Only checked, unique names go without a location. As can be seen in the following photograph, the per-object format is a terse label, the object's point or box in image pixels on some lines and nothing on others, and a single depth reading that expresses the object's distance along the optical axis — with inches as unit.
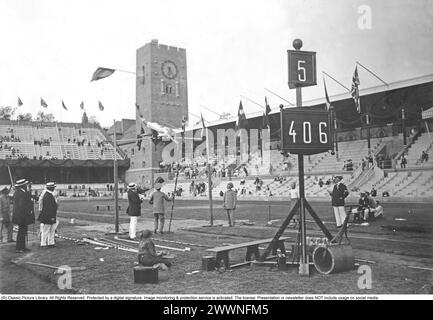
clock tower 2383.1
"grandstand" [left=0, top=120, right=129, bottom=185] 2118.6
